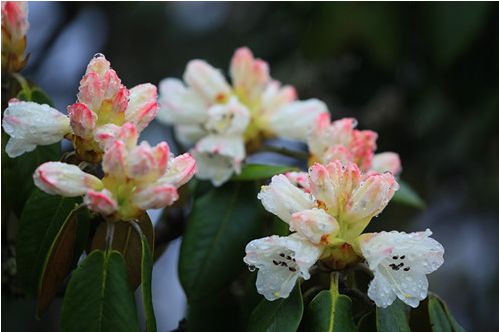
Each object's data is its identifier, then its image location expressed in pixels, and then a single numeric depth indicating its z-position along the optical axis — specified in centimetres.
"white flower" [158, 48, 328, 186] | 117
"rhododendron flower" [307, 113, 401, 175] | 110
